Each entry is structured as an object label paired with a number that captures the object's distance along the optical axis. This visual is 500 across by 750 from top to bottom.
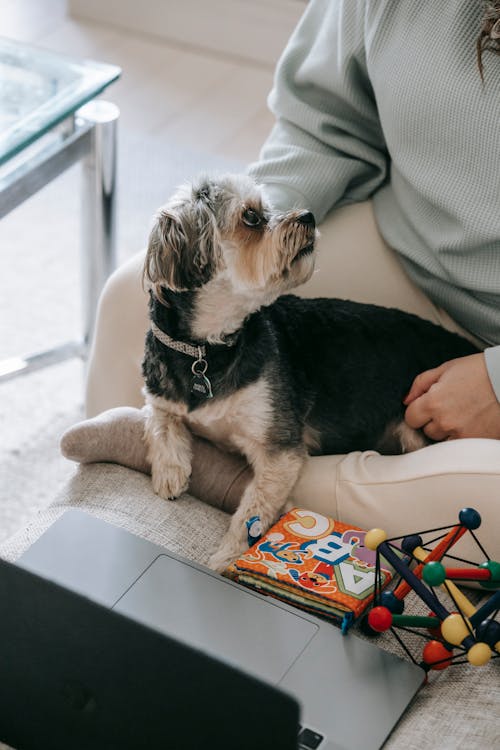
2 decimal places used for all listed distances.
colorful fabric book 1.31
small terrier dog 1.43
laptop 1.07
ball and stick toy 1.22
